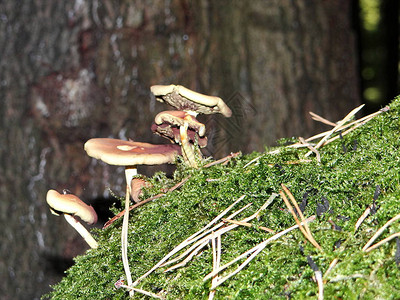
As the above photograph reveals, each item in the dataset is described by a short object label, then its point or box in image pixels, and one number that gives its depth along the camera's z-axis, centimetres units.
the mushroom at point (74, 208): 54
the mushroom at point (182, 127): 55
